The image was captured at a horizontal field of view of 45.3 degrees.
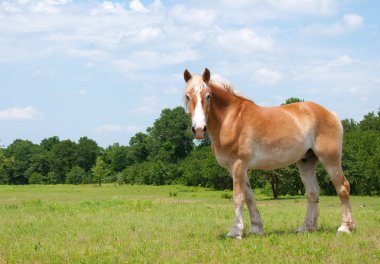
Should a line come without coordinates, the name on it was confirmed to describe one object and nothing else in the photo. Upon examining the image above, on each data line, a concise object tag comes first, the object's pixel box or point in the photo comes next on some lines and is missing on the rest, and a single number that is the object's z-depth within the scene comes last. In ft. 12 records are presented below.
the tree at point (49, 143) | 447.96
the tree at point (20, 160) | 401.49
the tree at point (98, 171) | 320.50
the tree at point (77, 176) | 366.02
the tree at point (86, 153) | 402.72
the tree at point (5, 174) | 382.63
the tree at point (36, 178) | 379.12
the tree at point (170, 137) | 325.01
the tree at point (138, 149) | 365.40
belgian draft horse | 30.78
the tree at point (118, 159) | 395.14
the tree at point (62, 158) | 392.27
